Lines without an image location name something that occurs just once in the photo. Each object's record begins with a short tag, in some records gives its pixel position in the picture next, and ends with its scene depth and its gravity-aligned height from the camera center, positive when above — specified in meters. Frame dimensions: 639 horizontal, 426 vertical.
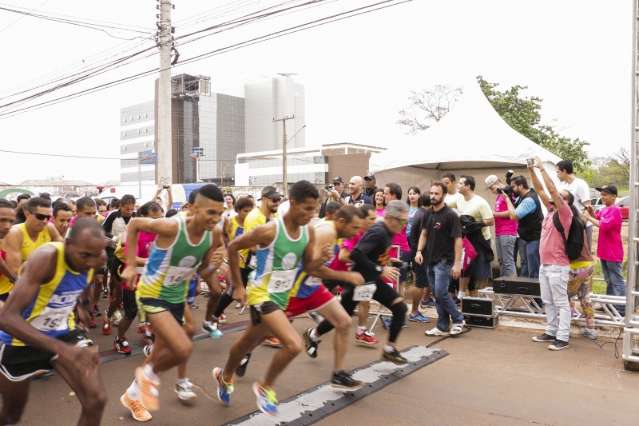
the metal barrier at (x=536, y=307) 6.75 -1.55
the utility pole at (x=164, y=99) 13.41 +2.54
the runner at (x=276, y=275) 4.06 -0.63
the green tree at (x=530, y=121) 28.20 +4.15
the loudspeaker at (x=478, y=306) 7.32 -1.51
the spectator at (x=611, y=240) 7.71 -0.60
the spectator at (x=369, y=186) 9.87 +0.23
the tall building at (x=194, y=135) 81.44 +11.14
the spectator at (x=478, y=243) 8.16 -0.69
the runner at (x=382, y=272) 5.31 -0.75
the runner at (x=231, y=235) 6.71 -0.55
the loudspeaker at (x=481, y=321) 7.35 -1.73
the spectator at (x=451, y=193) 8.82 +0.09
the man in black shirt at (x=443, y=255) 6.94 -0.75
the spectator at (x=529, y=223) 8.24 -0.38
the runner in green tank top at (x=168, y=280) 4.00 -0.65
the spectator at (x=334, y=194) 9.66 +0.08
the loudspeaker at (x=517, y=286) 7.10 -1.20
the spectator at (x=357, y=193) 9.49 +0.09
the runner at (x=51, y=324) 2.87 -0.74
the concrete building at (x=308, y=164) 63.62 +4.75
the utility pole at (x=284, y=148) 37.83 +3.64
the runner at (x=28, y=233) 5.16 -0.36
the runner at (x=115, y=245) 6.95 -0.60
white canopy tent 11.23 +1.01
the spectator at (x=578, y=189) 7.88 +0.15
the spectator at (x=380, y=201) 8.45 -0.05
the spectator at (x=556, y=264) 6.27 -0.79
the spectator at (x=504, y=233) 8.95 -0.59
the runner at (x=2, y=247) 4.72 -0.49
